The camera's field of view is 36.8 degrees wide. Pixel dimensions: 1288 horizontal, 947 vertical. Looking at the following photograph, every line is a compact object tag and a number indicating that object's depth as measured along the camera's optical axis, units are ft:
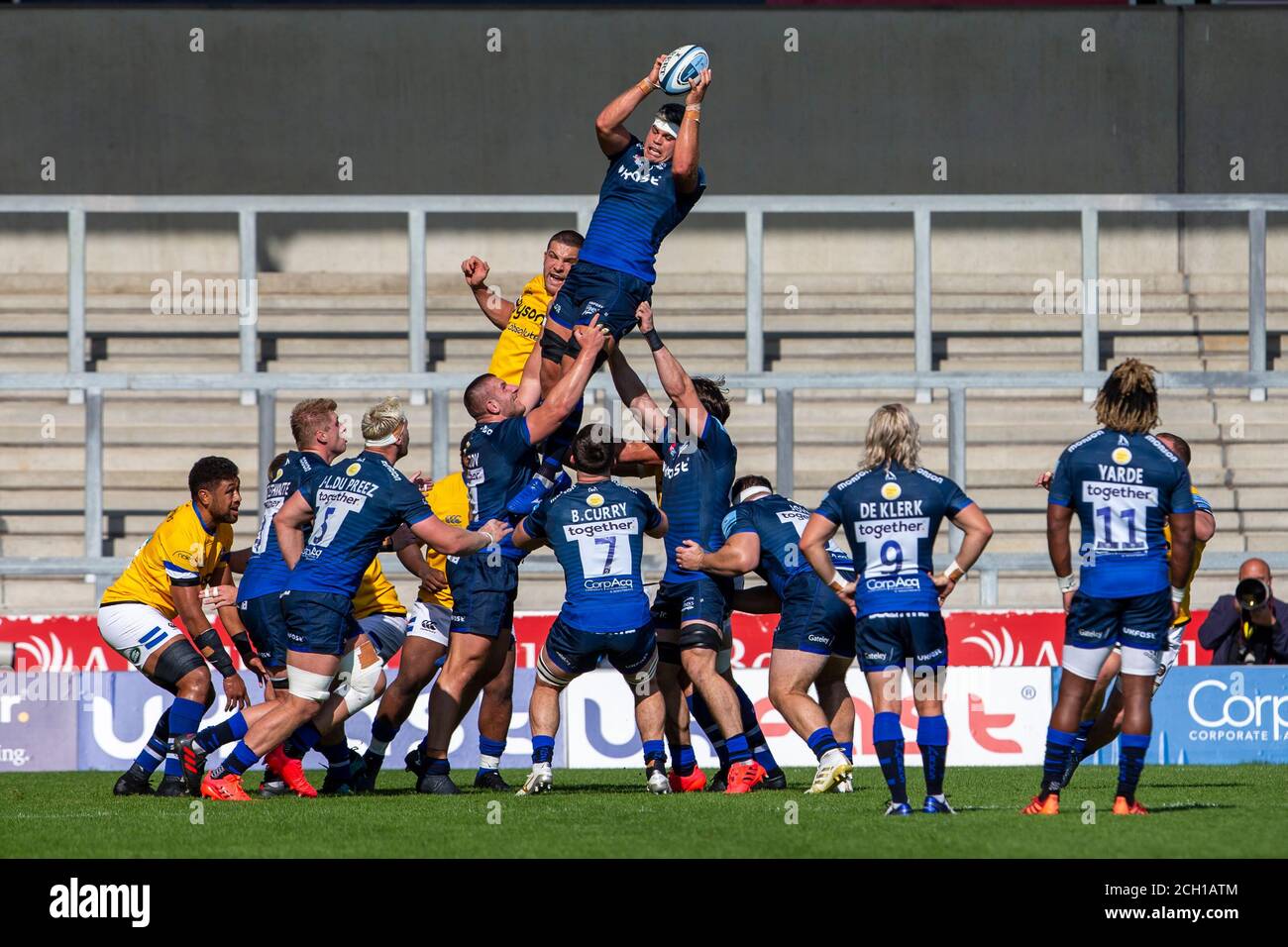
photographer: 54.03
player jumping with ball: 37.47
